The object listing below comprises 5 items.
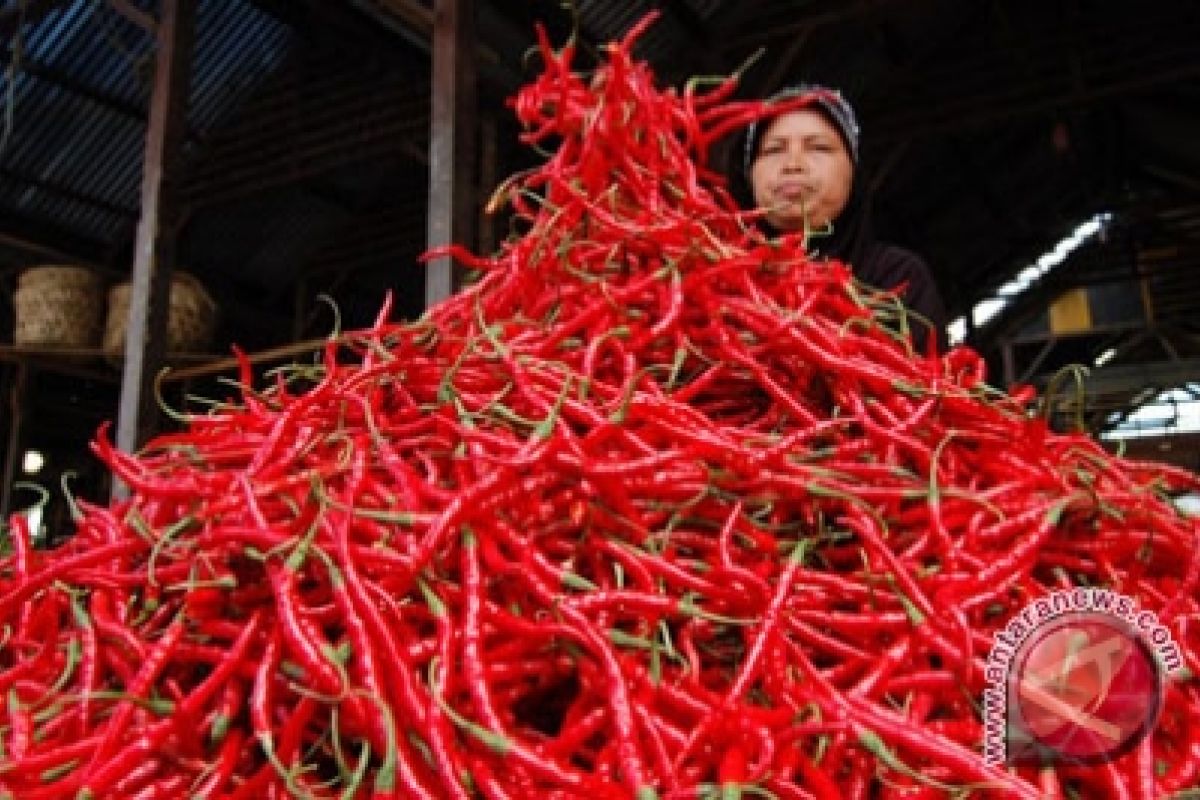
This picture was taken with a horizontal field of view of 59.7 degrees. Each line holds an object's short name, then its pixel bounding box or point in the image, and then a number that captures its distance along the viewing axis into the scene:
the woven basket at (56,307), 6.70
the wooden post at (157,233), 4.34
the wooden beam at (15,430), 7.52
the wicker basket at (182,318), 6.55
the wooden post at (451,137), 3.66
